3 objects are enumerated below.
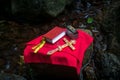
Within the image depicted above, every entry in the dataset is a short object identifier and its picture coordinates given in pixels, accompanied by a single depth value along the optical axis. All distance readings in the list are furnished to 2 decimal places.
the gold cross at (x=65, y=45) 2.68
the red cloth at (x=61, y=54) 2.62
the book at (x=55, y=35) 2.76
